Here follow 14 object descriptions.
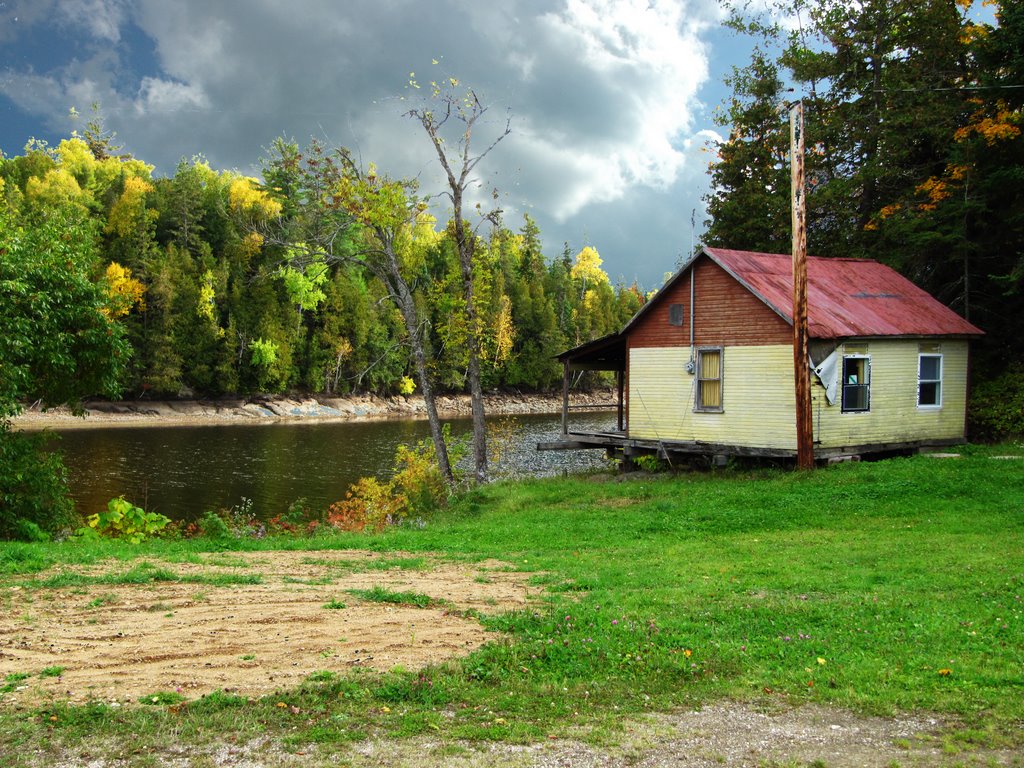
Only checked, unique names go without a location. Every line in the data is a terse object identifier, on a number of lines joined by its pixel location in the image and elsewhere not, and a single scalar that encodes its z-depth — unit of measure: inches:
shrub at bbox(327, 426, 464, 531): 879.1
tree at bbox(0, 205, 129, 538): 617.9
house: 861.8
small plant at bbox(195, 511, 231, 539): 668.1
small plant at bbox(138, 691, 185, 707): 245.8
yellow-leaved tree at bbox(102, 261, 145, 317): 2704.2
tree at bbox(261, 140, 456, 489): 997.8
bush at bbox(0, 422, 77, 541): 631.2
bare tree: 1048.2
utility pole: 764.7
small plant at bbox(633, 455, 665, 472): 985.5
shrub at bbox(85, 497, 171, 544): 692.7
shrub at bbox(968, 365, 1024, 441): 991.0
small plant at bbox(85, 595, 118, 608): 364.8
